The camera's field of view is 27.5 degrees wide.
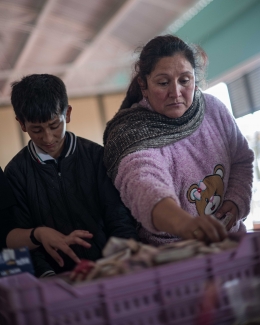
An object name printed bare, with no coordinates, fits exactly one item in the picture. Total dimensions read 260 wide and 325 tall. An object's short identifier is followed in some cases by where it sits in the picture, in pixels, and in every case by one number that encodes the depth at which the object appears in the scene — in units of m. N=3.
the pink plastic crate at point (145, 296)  0.73
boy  1.52
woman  1.44
